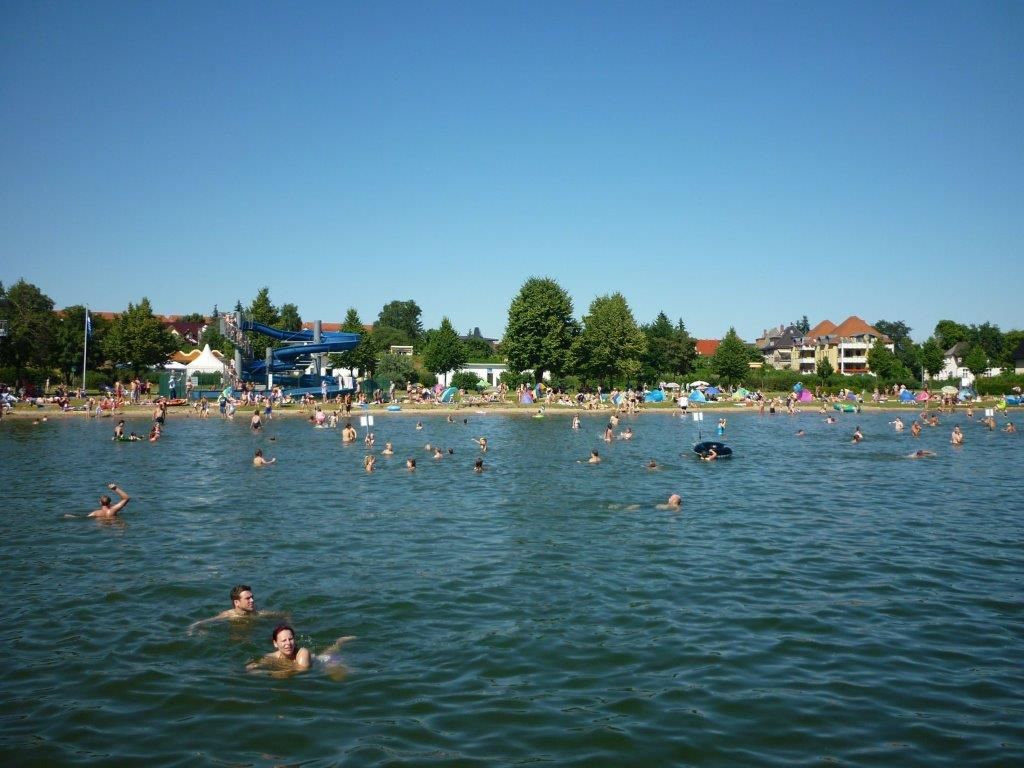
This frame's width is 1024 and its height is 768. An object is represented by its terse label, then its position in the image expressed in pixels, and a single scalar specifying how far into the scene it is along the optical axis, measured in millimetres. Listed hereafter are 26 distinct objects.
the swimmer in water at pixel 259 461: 32375
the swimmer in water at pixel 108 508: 21250
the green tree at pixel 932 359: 115375
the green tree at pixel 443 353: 92312
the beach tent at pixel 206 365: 72625
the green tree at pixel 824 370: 90062
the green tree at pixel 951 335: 148875
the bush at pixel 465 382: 81375
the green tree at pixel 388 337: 122375
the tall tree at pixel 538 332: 78312
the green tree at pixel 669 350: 99688
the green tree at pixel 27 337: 70938
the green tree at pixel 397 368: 84875
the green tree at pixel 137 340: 78188
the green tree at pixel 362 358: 90125
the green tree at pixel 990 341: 132875
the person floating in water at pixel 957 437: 40638
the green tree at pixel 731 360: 94375
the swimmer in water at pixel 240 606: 12906
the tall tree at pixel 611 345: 81312
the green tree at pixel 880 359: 104012
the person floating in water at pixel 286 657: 10906
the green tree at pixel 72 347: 75000
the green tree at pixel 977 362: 108812
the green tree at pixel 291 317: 124650
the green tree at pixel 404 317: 175375
